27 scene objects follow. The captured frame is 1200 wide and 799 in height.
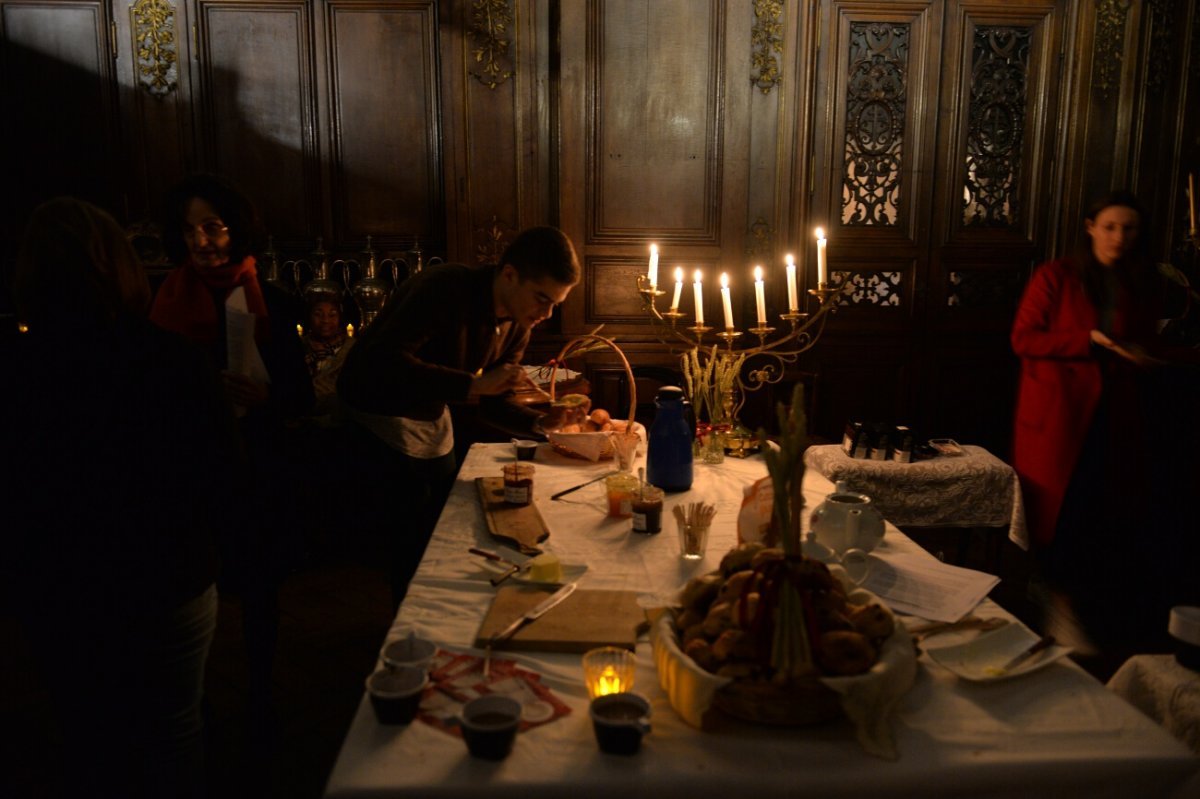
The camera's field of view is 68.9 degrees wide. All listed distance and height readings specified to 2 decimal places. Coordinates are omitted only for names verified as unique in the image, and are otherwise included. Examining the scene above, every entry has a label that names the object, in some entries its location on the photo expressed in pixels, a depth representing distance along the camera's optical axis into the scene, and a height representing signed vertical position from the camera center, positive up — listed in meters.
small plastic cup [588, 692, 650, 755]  1.13 -0.63
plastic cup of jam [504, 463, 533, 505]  2.20 -0.63
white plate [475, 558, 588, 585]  1.72 -0.67
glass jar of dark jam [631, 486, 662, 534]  2.01 -0.63
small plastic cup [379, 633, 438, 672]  1.30 -0.62
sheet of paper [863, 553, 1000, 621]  1.56 -0.66
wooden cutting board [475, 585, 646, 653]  1.43 -0.66
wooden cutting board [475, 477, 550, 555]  1.93 -0.66
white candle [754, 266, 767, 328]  2.80 -0.20
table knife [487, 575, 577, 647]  1.44 -0.65
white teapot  1.83 -0.60
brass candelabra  2.85 -0.45
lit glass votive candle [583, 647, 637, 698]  1.26 -0.62
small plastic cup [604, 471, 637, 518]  2.14 -0.63
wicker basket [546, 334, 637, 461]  2.70 -0.64
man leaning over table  2.37 -0.37
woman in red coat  3.35 -0.61
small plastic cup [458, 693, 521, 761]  1.12 -0.64
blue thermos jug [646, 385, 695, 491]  2.35 -0.56
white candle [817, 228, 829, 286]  2.85 -0.09
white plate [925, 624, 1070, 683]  1.32 -0.65
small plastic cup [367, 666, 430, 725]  1.20 -0.63
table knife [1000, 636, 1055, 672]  1.35 -0.65
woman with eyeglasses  2.29 -0.32
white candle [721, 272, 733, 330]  2.83 -0.22
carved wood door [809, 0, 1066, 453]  4.80 +0.23
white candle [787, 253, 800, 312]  2.80 -0.17
